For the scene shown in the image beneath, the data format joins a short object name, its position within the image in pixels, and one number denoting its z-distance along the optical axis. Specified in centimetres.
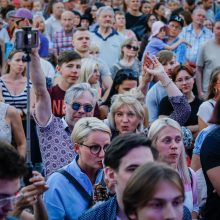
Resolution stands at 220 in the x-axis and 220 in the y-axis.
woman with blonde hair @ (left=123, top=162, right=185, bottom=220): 624
